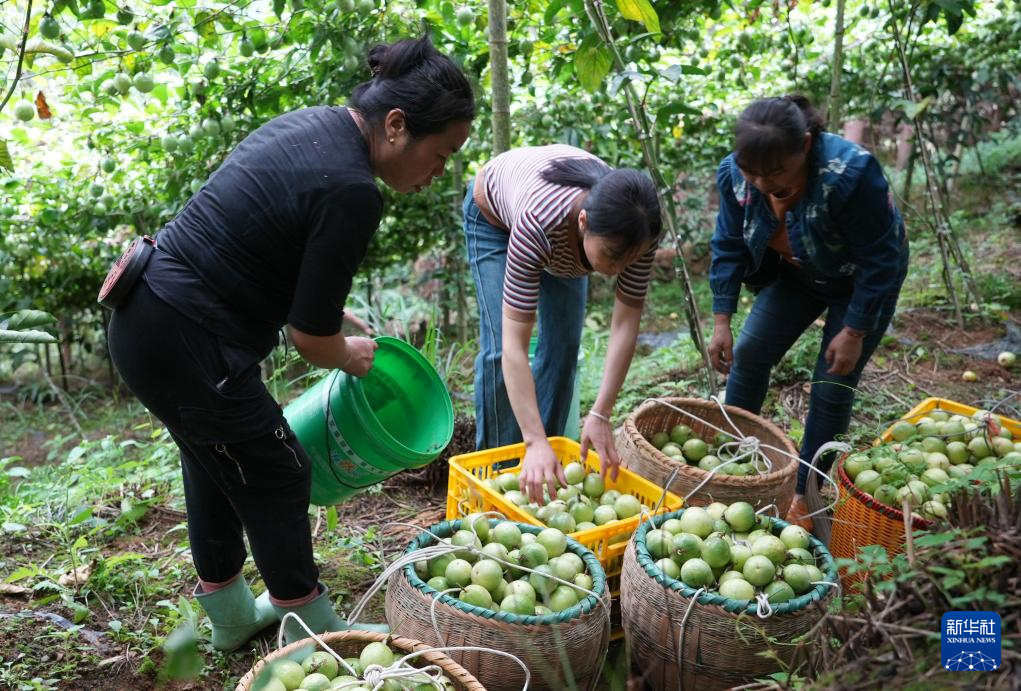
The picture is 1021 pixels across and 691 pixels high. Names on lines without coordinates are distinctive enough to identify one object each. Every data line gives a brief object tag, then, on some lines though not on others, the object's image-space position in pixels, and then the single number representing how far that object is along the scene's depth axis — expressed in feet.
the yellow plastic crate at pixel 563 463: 7.20
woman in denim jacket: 7.43
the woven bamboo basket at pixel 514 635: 5.56
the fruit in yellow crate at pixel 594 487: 8.09
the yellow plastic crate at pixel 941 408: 8.82
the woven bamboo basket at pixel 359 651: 5.01
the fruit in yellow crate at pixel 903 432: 8.73
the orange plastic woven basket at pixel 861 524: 7.07
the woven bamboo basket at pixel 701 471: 7.73
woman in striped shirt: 6.81
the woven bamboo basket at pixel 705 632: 5.75
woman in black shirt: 5.27
